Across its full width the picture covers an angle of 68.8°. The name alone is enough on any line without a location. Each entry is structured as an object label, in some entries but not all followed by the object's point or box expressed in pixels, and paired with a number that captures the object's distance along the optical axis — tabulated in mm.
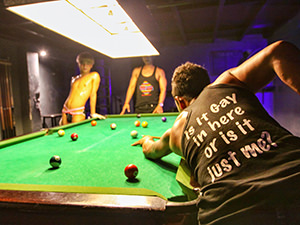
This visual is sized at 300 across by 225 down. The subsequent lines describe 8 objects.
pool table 785
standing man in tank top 4691
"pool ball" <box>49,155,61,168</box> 1338
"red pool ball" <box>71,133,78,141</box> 2109
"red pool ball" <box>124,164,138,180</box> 1124
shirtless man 4051
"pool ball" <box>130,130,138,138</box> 2154
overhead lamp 1804
